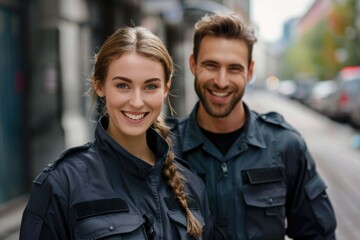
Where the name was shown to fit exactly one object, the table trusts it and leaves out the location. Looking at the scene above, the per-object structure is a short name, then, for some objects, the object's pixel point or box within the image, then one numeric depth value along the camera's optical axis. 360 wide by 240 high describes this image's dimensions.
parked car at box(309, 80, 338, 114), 21.64
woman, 1.78
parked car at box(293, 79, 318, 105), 32.33
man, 2.46
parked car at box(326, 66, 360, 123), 17.52
